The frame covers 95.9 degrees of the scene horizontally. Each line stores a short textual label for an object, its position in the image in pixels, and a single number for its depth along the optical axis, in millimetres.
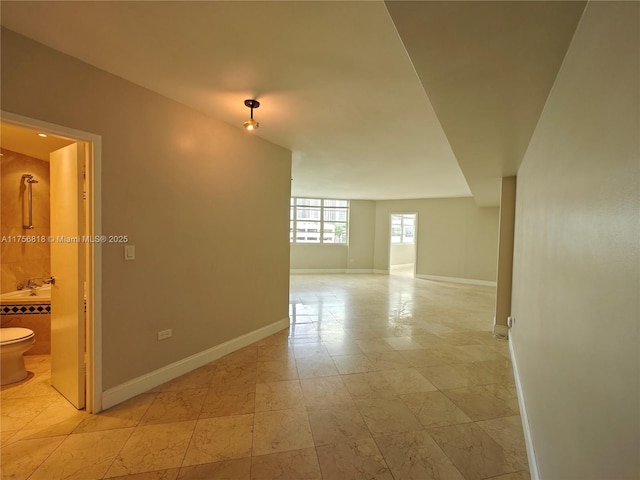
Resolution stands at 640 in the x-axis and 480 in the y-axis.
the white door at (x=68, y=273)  2178
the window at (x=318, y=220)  9508
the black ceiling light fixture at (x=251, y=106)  2486
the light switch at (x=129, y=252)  2320
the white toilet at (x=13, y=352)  2467
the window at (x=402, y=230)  12377
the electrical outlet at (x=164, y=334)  2588
